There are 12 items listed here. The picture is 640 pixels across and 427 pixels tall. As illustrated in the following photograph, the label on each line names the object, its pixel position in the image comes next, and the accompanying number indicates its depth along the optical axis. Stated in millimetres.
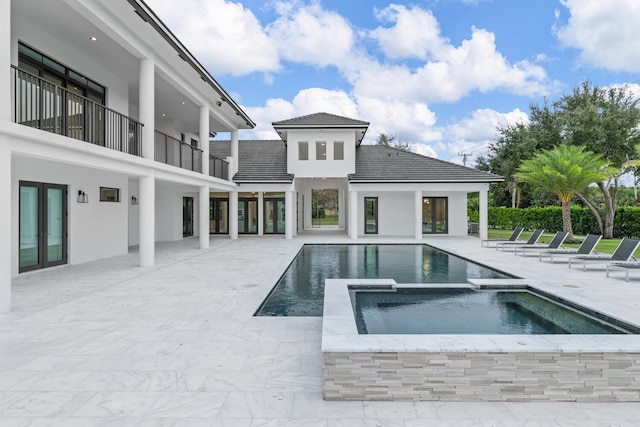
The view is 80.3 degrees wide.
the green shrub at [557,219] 22484
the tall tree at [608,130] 23406
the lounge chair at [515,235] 17219
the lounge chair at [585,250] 12578
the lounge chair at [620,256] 10945
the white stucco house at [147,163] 9234
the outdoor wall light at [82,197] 12617
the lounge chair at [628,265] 10078
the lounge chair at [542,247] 14633
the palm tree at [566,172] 19891
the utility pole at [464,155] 47916
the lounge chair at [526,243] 16078
